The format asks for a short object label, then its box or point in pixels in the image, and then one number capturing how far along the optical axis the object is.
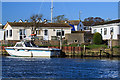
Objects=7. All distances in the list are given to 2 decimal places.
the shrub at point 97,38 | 66.74
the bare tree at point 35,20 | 75.62
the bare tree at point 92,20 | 149.19
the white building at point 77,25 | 114.07
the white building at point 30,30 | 75.00
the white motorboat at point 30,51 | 56.09
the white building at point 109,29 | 67.53
